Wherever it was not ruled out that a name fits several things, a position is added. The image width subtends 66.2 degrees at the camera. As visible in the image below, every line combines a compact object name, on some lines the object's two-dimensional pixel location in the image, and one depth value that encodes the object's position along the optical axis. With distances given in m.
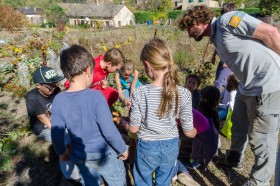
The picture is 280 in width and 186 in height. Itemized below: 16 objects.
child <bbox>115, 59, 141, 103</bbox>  3.57
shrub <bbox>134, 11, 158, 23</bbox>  36.50
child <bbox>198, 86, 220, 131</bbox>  2.45
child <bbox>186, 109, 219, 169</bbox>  2.32
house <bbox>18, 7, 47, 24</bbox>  55.77
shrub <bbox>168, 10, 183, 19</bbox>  33.50
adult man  1.66
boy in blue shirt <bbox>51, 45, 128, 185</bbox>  1.47
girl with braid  1.44
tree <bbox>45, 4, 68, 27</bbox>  24.11
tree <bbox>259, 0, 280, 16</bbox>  13.43
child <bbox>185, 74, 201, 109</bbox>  3.05
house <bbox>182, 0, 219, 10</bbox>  39.33
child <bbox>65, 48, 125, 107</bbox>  2.55
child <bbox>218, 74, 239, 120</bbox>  3.25
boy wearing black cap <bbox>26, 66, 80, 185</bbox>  2.13
